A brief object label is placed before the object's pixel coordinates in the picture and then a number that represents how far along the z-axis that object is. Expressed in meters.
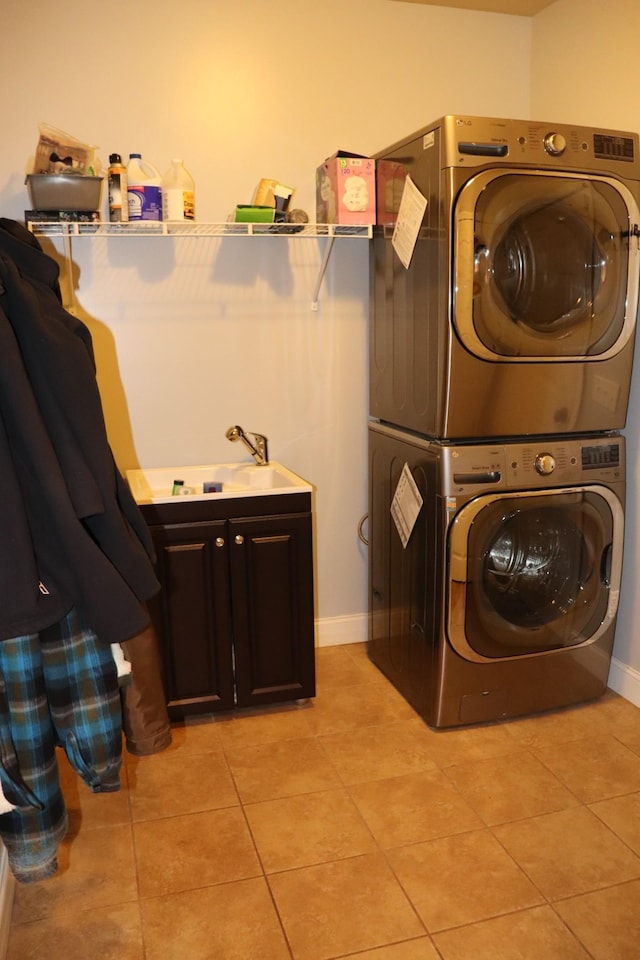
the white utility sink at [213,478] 2.63
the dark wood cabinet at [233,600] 2.36
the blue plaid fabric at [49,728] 1.26
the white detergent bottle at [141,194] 2.34
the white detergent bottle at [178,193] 2.38
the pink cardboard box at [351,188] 2.50
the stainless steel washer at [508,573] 2.26
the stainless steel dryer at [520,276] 2.12
